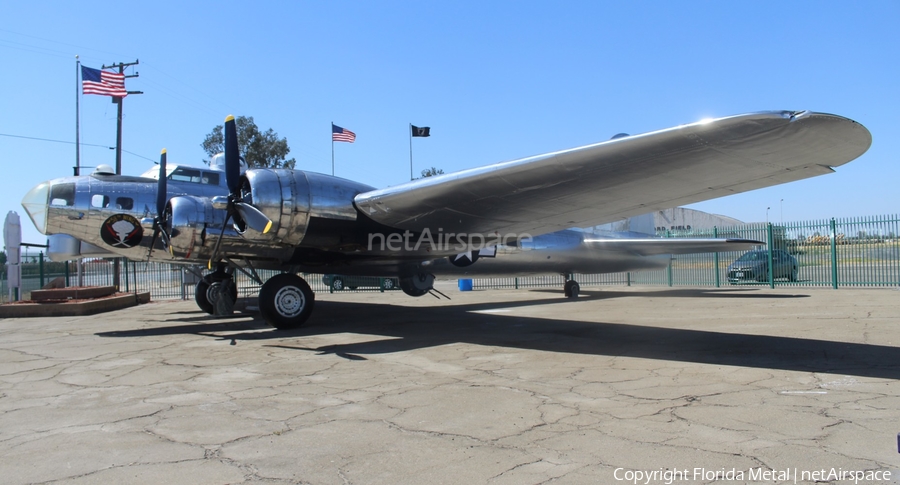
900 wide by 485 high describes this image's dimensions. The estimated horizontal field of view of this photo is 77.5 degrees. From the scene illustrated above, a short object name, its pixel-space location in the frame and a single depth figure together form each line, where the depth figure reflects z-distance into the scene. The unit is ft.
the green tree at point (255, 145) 136.98
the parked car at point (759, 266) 62.80
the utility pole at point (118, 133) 81.46
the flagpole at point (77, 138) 74.28
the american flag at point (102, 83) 72.84
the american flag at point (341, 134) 82.02
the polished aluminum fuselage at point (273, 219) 27.37
